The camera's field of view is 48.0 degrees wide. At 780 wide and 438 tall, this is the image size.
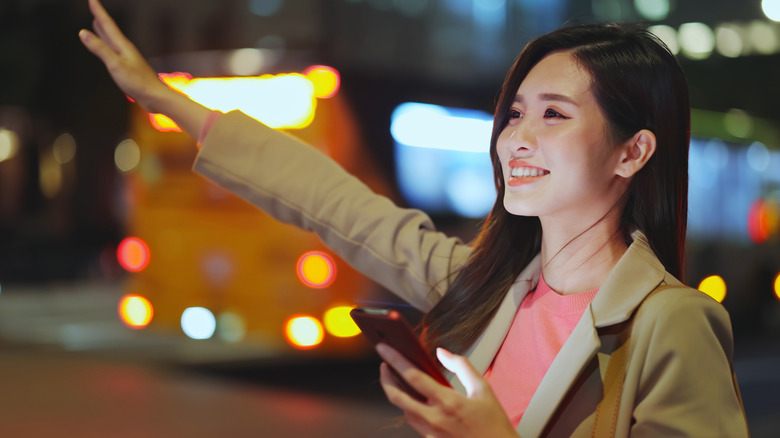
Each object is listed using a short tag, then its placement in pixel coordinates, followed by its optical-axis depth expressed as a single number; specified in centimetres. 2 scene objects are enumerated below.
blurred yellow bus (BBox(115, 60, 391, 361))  730
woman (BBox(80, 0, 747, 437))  147
